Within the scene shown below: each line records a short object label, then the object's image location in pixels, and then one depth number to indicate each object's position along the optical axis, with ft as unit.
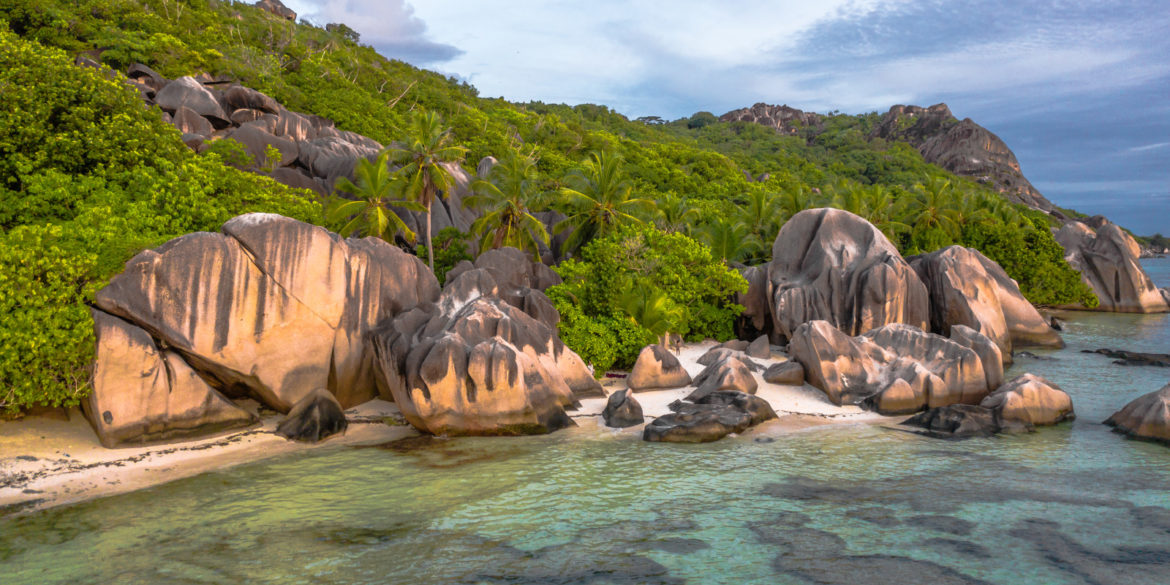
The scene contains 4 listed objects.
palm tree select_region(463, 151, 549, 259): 106.01
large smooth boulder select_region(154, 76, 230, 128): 129.49
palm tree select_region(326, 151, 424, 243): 96.68
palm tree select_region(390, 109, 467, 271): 104.47
